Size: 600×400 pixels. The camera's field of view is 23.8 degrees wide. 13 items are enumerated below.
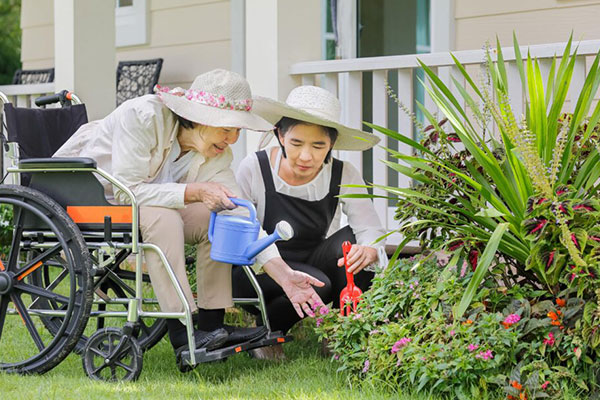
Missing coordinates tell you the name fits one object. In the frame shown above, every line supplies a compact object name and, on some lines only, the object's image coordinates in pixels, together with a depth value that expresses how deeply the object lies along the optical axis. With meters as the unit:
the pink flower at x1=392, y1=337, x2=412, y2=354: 4.45
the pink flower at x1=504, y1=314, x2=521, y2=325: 4.32
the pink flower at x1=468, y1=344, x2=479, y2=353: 4.22
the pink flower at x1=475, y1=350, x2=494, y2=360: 4.19
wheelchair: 4.82
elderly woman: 4.93
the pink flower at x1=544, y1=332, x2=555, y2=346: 4.26
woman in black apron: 5.48
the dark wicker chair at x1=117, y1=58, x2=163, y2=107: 9.96
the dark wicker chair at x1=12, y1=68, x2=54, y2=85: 11.51
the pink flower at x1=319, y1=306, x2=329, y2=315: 5.06
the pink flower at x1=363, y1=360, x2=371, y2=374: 4.59
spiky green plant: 4.36
